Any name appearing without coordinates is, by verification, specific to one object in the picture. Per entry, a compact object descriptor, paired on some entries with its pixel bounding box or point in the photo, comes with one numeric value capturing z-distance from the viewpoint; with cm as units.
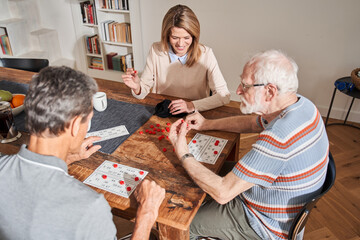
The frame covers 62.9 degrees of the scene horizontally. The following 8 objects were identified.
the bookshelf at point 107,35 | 390
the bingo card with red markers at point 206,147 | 143
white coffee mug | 177
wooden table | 115
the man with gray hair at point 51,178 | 87
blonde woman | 194
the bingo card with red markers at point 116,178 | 125
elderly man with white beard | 117
